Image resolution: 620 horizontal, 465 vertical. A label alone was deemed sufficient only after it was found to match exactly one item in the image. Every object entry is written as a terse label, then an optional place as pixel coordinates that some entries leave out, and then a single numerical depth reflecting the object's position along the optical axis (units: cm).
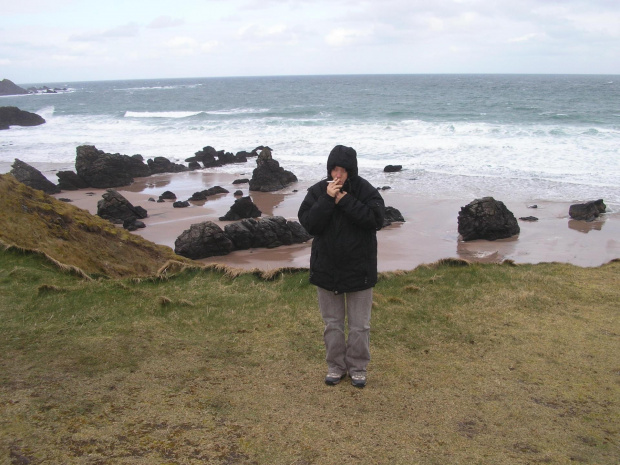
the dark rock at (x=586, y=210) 1628
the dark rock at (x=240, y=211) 1752
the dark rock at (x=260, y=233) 1394
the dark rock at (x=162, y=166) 2794
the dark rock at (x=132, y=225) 1648
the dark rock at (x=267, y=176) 2258
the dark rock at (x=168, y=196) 2089
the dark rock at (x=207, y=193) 2080
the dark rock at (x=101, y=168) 2481
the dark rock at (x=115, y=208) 1727
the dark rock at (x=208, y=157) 2931
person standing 412
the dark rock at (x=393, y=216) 1649
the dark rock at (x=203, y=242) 1320
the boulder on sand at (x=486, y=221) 1477
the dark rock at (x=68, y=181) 2395
